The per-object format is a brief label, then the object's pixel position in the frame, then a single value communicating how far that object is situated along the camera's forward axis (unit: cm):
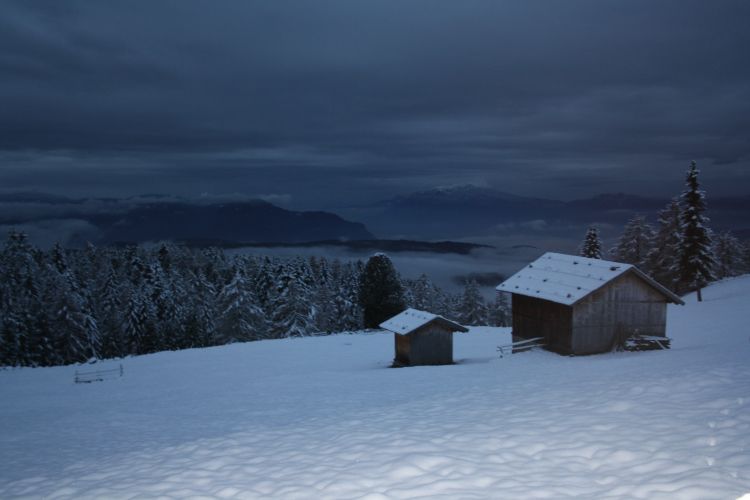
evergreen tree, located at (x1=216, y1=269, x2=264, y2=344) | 6028
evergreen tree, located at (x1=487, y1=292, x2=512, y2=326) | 9088
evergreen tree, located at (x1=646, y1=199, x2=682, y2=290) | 6038
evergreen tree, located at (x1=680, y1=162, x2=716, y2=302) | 5191
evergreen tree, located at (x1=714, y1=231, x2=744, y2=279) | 8056
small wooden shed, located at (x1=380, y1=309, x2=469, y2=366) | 3155
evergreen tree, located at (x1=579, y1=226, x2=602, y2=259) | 6241
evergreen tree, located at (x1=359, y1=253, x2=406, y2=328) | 5784
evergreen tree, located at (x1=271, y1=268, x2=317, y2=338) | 6069
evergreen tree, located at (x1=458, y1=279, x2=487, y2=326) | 8175
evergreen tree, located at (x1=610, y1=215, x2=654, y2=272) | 6576
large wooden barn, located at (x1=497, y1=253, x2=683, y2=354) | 2655
